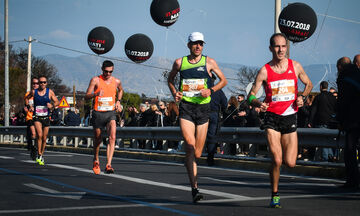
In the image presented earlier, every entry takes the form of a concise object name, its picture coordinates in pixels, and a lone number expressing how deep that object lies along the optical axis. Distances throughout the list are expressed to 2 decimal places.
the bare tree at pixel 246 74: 92.94
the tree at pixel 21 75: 74.19
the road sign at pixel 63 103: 36.15
